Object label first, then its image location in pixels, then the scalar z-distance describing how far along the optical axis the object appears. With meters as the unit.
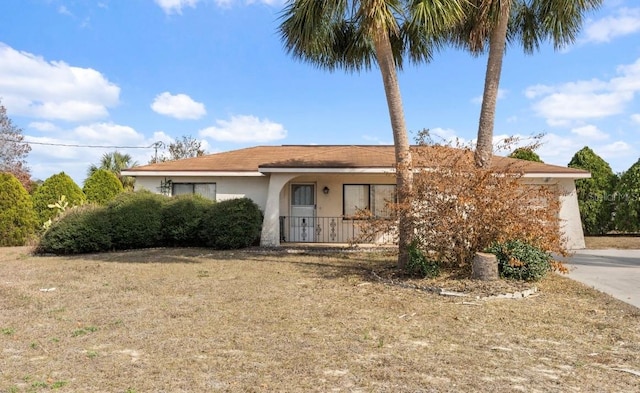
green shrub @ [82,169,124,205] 20.02
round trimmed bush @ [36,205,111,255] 13.94
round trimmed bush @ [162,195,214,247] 15.15
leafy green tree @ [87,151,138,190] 28.86
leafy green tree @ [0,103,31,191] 29.67
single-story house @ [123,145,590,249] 16.64
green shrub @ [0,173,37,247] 16.94
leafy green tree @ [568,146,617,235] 19.48
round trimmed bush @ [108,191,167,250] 14.75
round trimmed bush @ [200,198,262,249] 14.75
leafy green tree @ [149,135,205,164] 37.69
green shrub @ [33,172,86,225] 18.31
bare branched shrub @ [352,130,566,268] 8.46
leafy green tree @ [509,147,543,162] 20.09
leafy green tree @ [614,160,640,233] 18.59
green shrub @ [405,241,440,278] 9.08
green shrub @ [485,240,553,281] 8.68
